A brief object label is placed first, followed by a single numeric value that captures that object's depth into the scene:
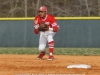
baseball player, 22.36
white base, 17.86
